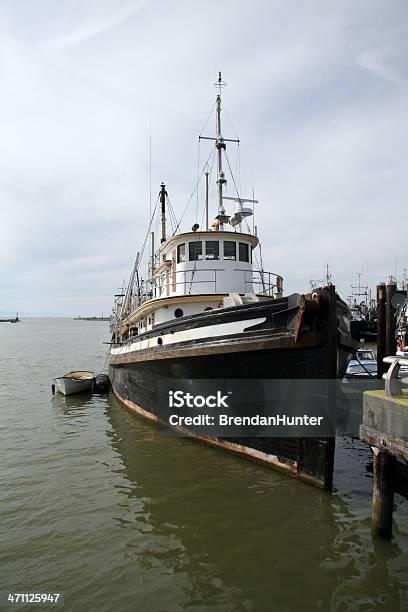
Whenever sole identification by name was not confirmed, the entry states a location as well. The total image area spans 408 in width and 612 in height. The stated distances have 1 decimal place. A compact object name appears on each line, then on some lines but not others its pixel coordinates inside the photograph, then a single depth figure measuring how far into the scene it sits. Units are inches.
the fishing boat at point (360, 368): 593.4
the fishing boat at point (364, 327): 1831.9
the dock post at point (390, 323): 400.8
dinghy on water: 716.7
